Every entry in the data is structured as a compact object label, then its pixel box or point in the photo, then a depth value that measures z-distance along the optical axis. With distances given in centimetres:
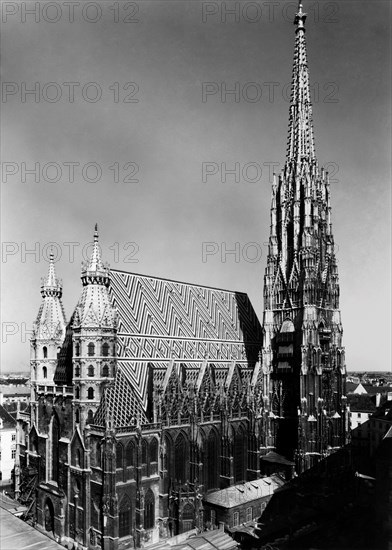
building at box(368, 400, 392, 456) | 9244
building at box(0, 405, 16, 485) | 8250
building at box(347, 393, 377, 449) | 10188
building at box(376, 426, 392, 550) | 4884
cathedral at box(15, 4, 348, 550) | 5062
